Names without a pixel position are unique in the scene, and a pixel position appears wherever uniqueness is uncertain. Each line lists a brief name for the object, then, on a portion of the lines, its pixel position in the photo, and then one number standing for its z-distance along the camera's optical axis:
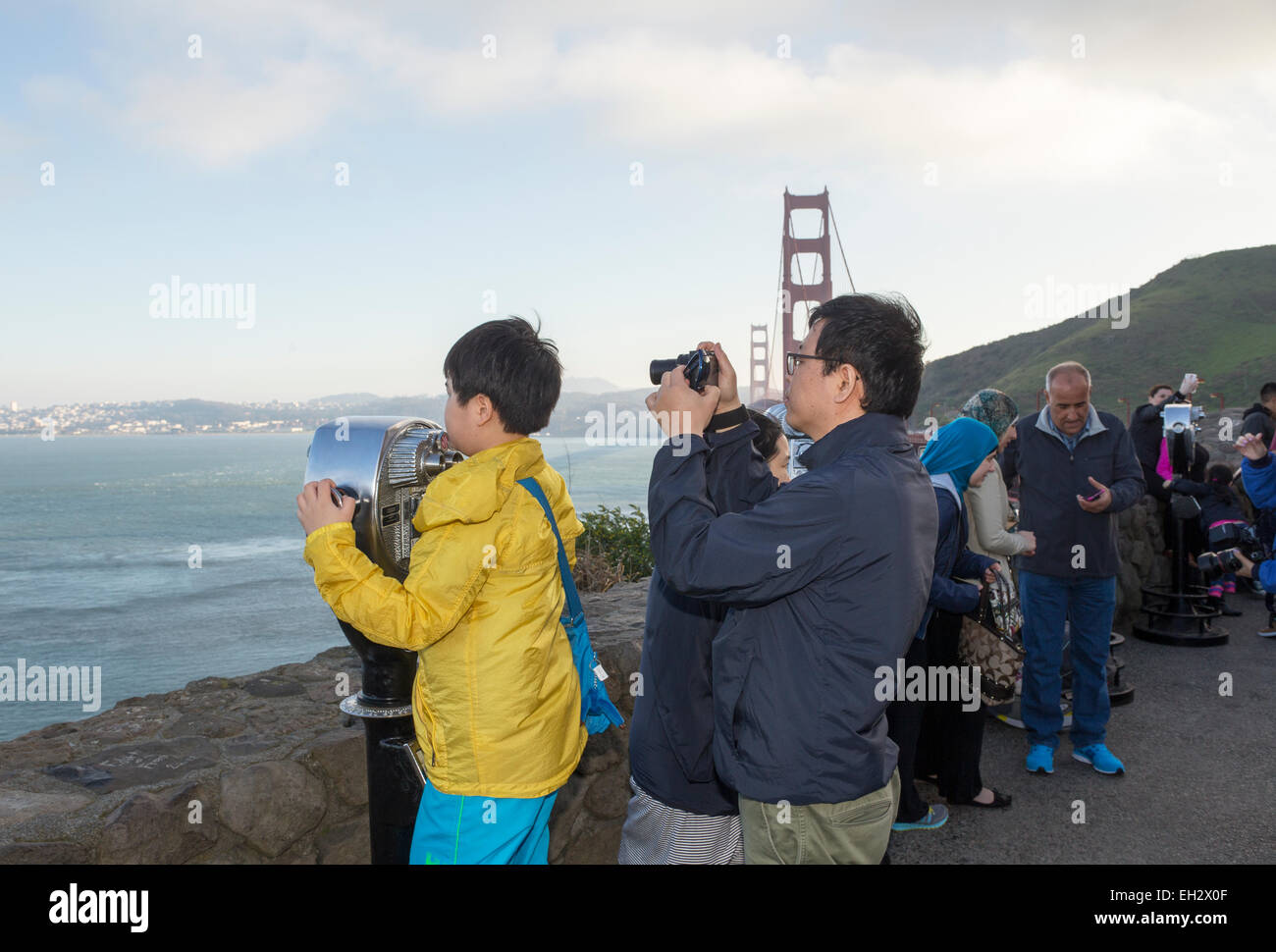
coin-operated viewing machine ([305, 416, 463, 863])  1.60
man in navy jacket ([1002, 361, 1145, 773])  3.70
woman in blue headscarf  3.09
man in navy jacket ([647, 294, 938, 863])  1.42
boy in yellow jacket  1.47
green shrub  5.30
